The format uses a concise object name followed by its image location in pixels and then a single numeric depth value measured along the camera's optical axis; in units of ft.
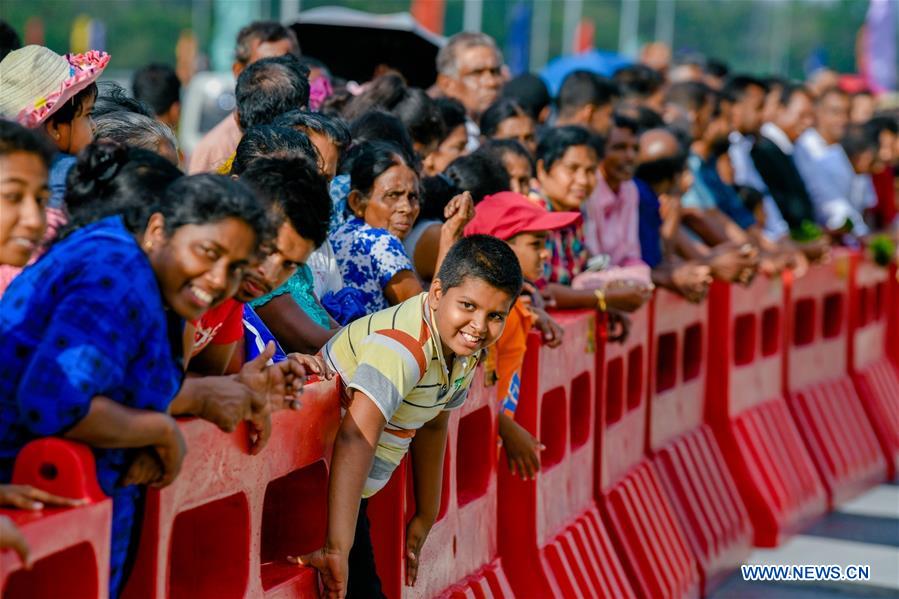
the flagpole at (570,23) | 183.11
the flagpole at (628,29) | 190.12
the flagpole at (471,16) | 151.33
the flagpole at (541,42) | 181.98
